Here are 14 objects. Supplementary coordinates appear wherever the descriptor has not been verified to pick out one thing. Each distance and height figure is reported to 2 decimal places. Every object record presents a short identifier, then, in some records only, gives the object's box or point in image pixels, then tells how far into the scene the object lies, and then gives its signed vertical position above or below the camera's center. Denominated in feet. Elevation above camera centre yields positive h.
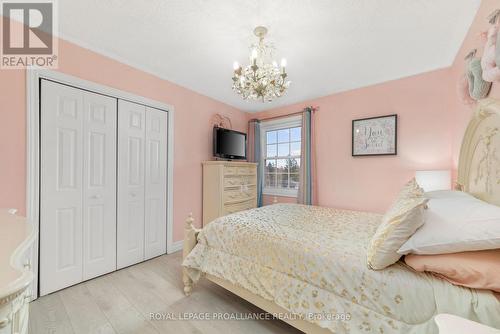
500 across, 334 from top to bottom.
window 12.87 +0.76
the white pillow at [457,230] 3.00 -0.97
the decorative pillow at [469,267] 2.95 -1.51
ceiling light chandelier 5.79 +2.50
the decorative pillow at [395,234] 3.62 -1.17
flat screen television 11.54 +1.36
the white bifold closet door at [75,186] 6.52 -0.66
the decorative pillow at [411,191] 4.63 -0.55
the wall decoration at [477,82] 4.95 +2.10
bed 3.34 -2.10
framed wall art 9.40 +1.52
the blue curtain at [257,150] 13.82 +1.16
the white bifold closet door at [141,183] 8.27 -0.68
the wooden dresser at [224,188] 10.58 -1.12
